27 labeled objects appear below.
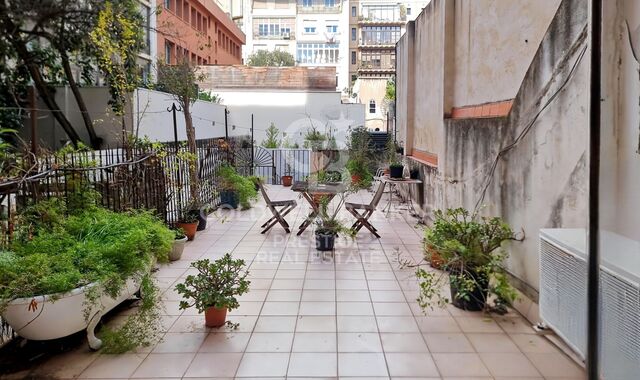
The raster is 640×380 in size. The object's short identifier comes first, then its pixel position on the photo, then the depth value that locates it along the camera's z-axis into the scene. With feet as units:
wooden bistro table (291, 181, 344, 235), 22.36
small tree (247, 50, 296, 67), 116.26
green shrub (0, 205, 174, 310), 9.40
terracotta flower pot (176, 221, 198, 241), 21.81
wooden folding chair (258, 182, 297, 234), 23.30
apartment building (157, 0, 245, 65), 63.77
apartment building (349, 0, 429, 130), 132.16
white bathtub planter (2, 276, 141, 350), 9.30
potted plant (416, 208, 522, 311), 12.73
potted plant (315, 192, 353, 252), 19.99
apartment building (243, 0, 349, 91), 125.80
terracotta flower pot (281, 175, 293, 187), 43.14
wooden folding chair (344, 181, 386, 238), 22.21
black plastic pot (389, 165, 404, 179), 28.96
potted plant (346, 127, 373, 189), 38.75
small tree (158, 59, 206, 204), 25.32
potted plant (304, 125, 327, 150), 49.44
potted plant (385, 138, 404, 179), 28.99
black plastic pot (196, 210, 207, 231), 23.30
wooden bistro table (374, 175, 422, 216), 27.48
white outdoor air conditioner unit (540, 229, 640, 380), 6.77
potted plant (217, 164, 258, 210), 30.17
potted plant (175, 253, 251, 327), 11.76
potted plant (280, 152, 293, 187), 43.19
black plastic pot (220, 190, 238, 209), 30.63
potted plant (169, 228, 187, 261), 18.34
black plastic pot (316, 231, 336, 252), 19.93
